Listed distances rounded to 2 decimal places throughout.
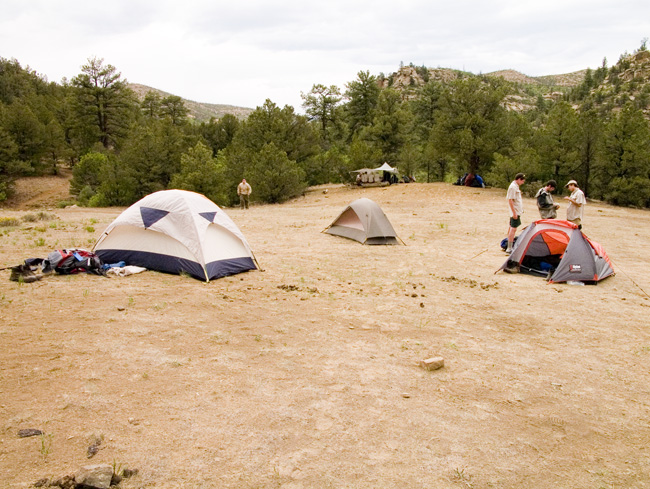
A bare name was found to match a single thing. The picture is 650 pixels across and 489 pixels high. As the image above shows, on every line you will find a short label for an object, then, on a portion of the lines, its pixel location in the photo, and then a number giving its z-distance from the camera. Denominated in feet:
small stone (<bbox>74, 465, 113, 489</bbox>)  9.83
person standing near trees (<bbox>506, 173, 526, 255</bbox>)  35.14
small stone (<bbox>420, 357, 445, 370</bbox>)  17.12
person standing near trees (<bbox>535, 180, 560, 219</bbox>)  35.90
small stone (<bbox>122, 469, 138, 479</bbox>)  10.56
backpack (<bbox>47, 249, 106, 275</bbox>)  27.17
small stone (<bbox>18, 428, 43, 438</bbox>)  11.85
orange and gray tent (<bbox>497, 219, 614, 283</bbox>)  29.94
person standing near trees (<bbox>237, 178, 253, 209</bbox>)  74.02
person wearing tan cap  35.70
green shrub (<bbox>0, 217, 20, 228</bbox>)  48.13
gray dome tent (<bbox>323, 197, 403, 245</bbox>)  41.37
